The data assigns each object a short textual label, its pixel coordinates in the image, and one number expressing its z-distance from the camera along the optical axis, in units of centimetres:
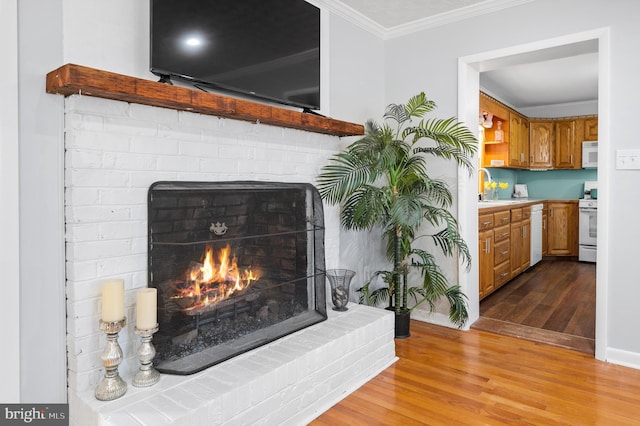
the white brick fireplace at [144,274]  164
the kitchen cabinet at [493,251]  383
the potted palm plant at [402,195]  275
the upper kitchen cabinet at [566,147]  633
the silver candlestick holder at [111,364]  161
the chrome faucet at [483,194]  550
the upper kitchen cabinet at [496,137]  542
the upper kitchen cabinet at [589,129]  621
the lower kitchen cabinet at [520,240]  473
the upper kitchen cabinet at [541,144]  648
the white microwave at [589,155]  614
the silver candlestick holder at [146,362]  171
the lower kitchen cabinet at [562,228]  624
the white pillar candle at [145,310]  171
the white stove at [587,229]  588
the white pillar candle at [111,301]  163
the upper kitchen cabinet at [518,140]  576
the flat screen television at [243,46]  189
